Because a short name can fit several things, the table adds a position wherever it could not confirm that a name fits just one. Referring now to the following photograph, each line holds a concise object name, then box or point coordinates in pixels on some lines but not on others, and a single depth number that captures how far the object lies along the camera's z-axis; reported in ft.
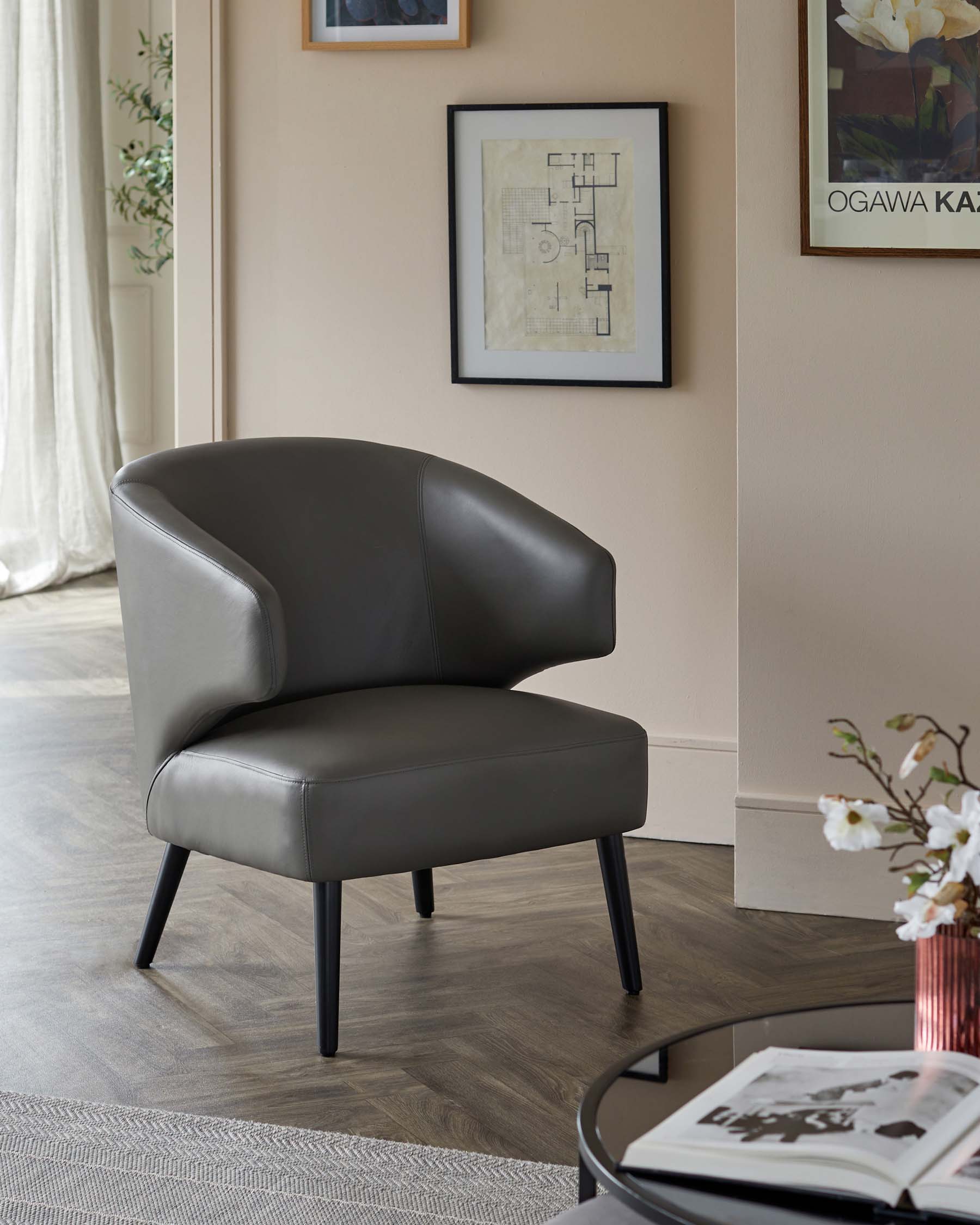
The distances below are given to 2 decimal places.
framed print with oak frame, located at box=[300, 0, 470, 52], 22.97
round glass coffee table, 12.72
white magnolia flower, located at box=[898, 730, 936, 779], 14.76
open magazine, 12.58
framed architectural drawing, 22.75
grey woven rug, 18.10
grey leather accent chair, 19.48
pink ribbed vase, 15.38
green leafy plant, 36.22
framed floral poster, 20.86
